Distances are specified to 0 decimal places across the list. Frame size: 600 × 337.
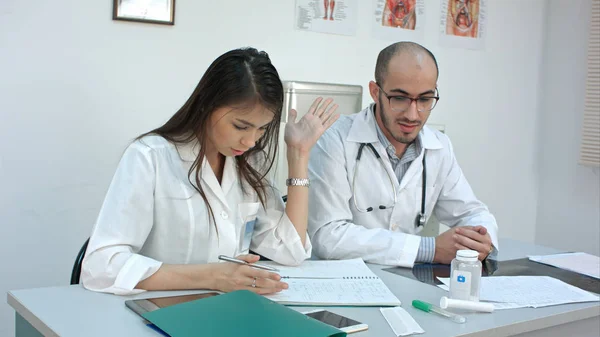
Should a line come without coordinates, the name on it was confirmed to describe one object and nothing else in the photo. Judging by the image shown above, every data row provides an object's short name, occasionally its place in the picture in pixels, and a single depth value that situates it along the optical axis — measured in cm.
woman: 167
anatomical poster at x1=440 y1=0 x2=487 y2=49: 402
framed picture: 285
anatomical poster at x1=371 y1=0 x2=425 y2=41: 371
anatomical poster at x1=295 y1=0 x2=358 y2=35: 342
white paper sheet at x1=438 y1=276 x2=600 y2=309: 181
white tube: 168
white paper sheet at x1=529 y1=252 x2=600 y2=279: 222
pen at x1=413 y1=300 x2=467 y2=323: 160
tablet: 151
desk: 143
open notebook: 167
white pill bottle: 172
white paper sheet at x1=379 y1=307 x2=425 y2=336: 150
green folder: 136
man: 219
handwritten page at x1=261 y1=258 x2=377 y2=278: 191
